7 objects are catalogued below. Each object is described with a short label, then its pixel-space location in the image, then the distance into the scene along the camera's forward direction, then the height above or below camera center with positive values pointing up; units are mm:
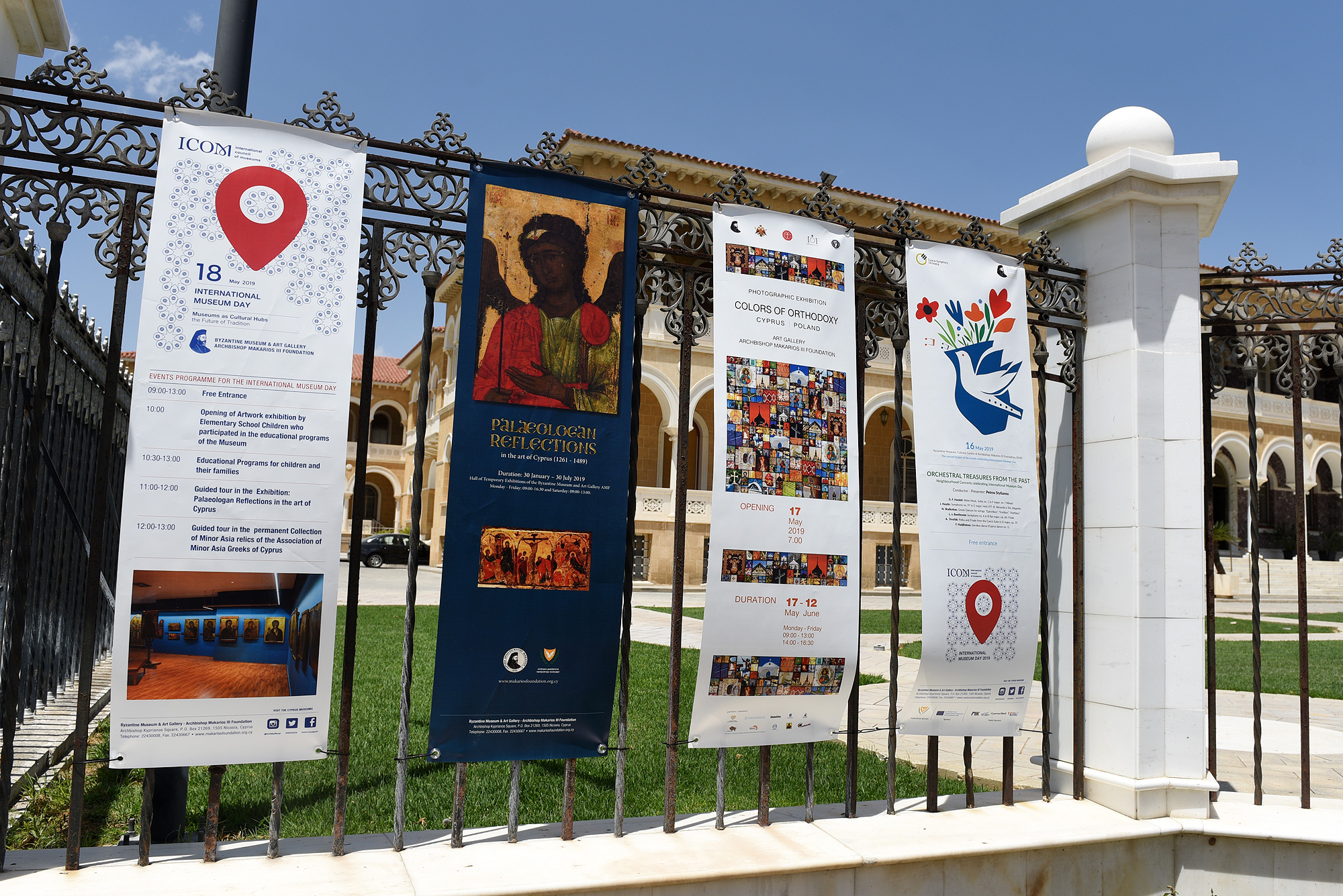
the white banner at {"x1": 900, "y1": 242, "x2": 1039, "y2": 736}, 3832 +223
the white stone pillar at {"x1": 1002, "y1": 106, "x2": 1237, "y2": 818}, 3953 +363
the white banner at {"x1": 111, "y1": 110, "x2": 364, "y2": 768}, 2791 +186
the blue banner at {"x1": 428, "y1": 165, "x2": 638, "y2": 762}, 3148 +160
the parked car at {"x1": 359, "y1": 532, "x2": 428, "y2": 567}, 26703 -839
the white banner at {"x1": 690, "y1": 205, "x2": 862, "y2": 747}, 3459 +176
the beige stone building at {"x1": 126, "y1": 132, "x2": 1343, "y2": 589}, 19766 +3133
